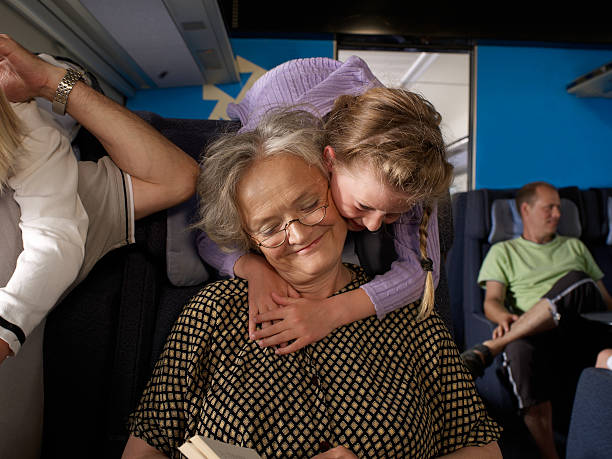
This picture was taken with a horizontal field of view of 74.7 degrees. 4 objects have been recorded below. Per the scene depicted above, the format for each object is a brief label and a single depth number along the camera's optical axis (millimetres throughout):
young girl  921
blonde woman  747
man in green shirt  1785
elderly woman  838
